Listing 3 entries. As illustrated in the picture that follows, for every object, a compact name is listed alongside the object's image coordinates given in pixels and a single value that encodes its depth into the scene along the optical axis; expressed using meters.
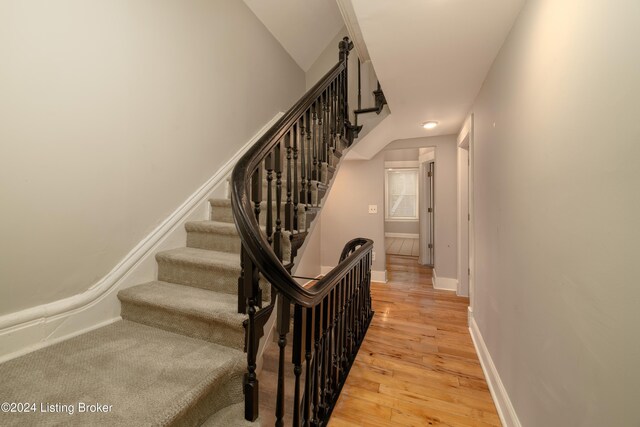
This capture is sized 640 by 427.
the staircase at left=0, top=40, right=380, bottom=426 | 0.90
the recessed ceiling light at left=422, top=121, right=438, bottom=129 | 3.11
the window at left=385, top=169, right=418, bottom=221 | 7.71
